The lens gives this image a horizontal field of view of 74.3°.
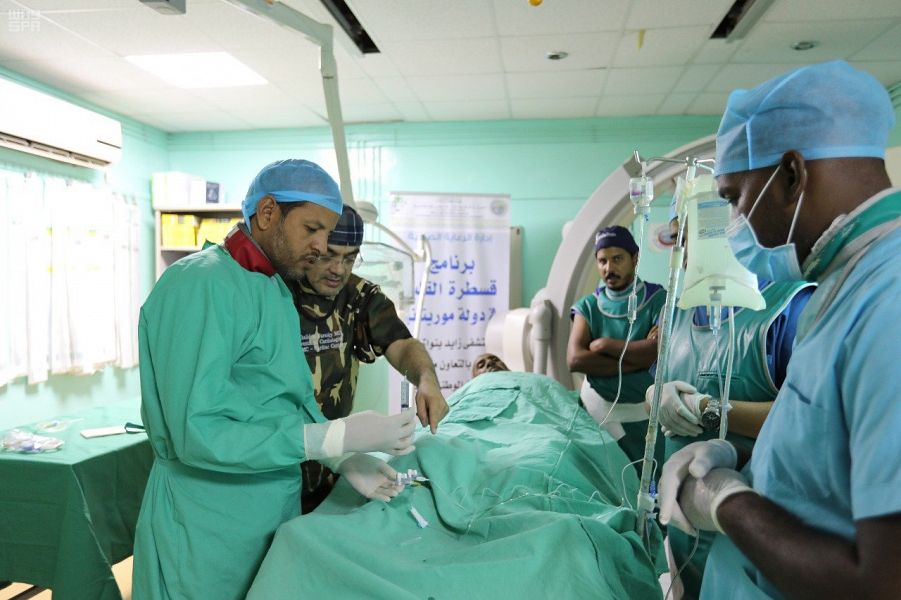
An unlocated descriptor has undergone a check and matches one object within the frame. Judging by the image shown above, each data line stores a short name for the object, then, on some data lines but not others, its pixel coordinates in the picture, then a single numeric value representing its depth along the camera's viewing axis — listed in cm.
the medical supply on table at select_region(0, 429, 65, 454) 207
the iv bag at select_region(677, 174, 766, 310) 123
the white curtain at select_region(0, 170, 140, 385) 364
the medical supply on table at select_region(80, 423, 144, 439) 232
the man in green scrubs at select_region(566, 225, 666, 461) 240
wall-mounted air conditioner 342
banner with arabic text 447
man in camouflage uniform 158
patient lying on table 100
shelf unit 465
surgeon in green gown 112
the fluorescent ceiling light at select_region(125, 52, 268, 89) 346
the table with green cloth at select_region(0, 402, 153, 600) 192
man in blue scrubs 58
